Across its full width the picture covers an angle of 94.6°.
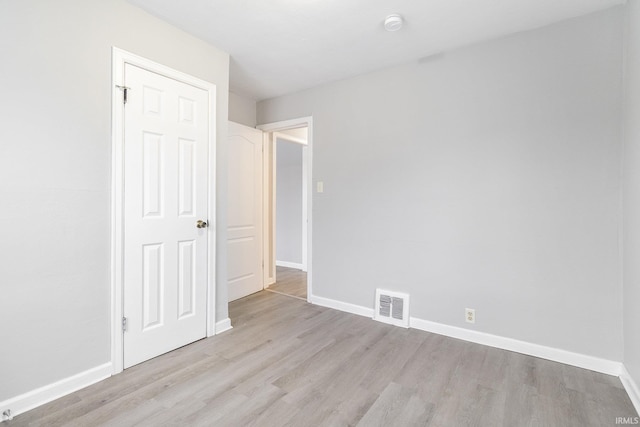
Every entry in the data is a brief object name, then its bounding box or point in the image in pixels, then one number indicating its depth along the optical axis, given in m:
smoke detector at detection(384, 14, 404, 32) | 2.16
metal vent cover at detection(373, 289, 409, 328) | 2.88
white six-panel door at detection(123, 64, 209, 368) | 2.09
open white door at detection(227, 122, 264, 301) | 3.57
